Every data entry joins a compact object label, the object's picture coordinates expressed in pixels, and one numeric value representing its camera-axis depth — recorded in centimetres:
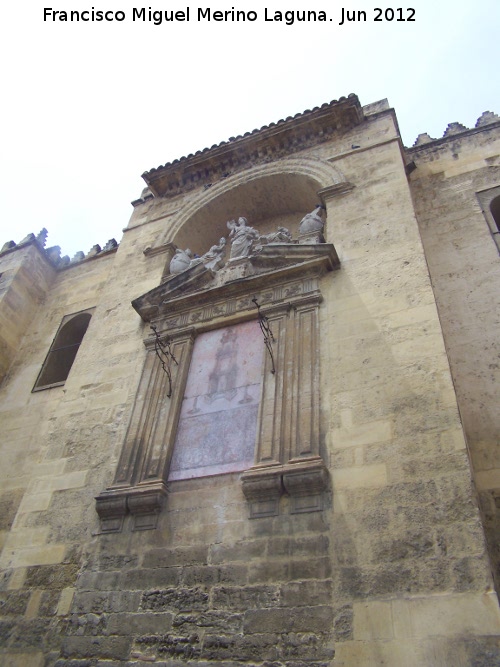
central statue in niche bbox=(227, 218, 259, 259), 905
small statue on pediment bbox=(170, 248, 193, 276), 970
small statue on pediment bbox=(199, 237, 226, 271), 907
